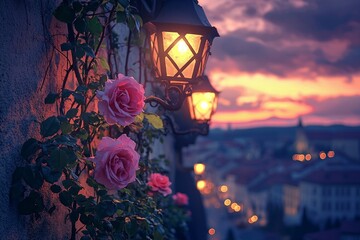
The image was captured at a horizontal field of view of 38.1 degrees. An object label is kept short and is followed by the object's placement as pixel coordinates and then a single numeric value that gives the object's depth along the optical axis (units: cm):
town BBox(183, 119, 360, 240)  4894
